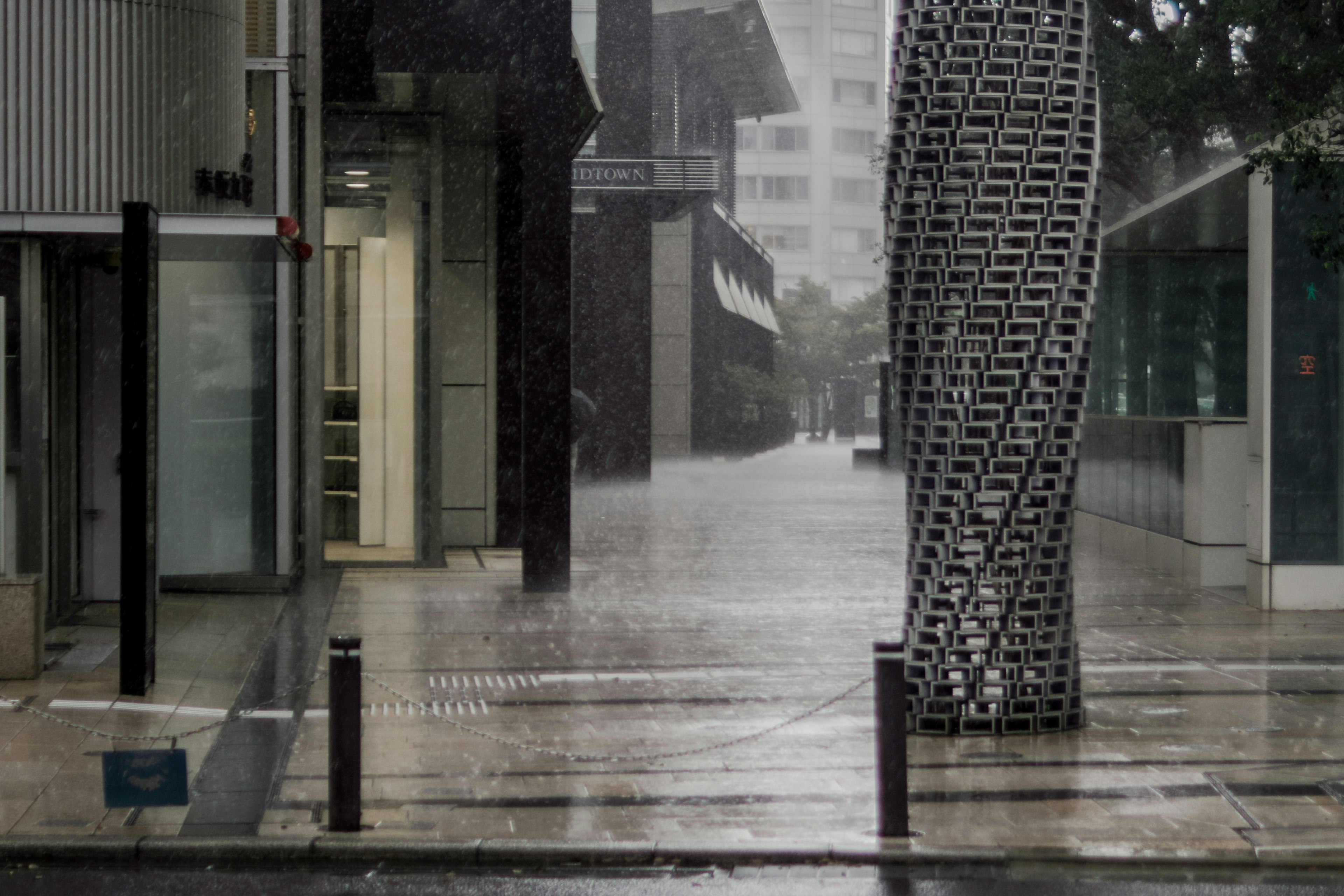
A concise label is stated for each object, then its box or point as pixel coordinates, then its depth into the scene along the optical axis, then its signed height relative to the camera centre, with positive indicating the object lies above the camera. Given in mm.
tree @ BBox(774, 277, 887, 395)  157500 +2149
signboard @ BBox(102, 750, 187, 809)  11750 -1578
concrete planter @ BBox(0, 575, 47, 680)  17531 -1464
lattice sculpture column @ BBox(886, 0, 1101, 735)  15281 +248
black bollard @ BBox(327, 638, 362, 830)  11703 -1417
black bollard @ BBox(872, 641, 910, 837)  11617 -1403
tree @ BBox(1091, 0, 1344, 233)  33844 +4323
